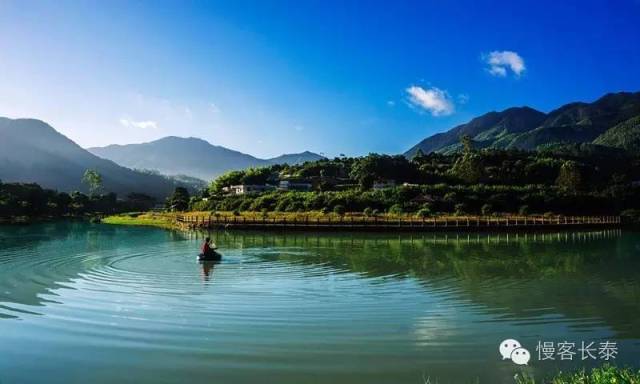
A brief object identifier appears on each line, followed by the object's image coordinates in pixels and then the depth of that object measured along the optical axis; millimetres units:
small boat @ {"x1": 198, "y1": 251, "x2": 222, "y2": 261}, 27453
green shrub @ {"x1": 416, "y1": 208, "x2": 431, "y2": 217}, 60550
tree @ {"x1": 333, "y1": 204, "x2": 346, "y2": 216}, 64512
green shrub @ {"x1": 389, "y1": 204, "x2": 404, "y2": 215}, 63844
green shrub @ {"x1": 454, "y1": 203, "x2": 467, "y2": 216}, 63000
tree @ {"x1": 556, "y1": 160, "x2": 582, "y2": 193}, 76812
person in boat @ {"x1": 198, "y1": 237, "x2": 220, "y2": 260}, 27484
